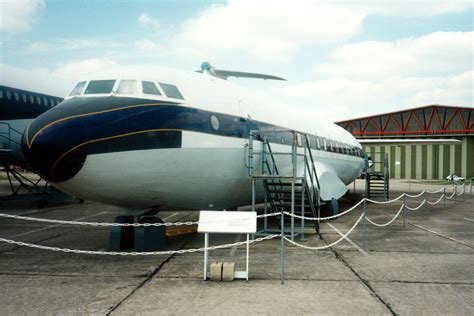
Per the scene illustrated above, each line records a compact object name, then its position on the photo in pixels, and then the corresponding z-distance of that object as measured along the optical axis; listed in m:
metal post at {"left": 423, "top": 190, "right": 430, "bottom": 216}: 20.07
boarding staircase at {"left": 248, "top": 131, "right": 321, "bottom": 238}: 11.22
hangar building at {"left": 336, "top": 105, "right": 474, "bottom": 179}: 61.09
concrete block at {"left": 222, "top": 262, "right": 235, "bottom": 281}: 7.75
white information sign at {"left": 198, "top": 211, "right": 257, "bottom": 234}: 7.86
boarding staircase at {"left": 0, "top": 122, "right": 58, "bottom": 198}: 20.45
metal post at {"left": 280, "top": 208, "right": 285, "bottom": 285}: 7.50
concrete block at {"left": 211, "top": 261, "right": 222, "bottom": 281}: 7.77
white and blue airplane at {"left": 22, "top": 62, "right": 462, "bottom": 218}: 8.50
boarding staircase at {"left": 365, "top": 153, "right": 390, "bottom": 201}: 25.67
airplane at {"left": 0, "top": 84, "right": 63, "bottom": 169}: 20.70
